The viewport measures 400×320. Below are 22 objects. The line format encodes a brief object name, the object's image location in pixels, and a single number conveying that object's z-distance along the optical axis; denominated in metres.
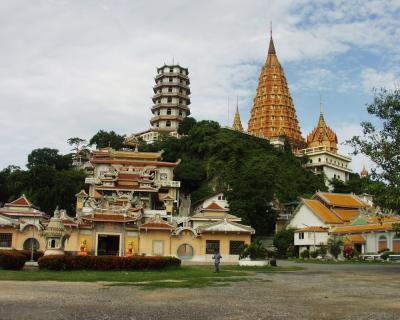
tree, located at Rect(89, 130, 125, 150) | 85.44
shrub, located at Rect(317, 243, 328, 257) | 48.58
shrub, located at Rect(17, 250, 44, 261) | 32.25
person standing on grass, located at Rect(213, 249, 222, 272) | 26.65
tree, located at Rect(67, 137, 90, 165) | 89.38
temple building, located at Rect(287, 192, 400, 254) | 50.91
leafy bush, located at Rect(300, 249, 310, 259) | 51.09
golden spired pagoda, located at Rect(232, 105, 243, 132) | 106.69
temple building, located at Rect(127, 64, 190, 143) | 94.00
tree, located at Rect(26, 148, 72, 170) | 77.65
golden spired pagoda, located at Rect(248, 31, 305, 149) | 93.56
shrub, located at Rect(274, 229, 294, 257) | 57.66
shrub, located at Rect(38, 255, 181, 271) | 25.53
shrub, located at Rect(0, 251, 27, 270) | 25.13
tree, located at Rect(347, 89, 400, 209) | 27.56
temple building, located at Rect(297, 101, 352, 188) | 87.88
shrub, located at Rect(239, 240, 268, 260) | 34.25
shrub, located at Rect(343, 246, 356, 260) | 48.11
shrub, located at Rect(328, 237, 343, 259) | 47.06
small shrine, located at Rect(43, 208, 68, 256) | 30.42
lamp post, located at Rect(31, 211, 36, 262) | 44.48
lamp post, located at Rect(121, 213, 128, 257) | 44.35
